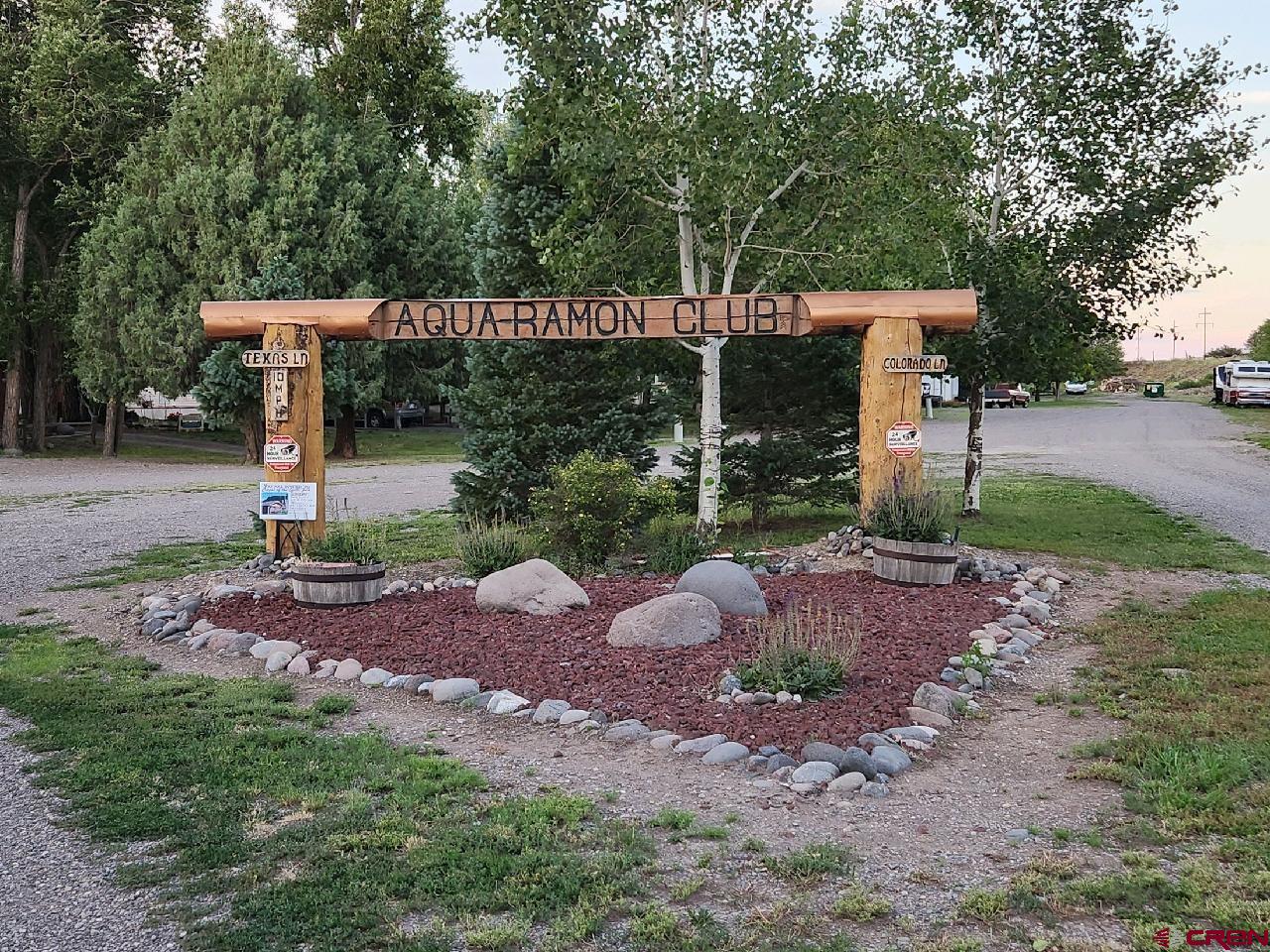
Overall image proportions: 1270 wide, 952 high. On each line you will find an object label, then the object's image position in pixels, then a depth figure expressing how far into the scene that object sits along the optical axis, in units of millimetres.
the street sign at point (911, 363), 10914
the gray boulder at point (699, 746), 5750
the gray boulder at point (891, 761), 5391
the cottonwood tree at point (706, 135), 11508
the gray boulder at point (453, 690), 6801
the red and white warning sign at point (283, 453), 10984
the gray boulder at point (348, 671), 7324
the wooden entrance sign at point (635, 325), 10938
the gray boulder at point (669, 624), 7738
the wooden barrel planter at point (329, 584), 9281
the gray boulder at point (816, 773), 5262
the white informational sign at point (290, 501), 10930
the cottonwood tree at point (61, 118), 28141
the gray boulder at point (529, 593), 8906
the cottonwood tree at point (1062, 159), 12773
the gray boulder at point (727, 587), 8680
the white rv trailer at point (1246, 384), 47750
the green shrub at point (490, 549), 10875
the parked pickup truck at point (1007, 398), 58719
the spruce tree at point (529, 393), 13133
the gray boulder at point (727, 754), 5609
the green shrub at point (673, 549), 11016
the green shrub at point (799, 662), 6570
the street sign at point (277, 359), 10906
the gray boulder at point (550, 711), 6367
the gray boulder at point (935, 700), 6332
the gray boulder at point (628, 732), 6000
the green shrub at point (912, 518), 10352
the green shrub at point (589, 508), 10945
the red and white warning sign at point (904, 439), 11008
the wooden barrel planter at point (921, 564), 9961
